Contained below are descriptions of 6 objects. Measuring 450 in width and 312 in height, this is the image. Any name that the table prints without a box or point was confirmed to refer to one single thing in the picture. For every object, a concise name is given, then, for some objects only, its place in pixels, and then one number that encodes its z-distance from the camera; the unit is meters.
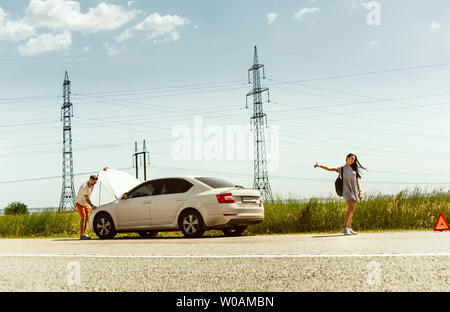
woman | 13.15
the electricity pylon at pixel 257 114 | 43.04
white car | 14.02
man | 15.66
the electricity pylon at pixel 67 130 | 49.09
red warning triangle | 13.17
